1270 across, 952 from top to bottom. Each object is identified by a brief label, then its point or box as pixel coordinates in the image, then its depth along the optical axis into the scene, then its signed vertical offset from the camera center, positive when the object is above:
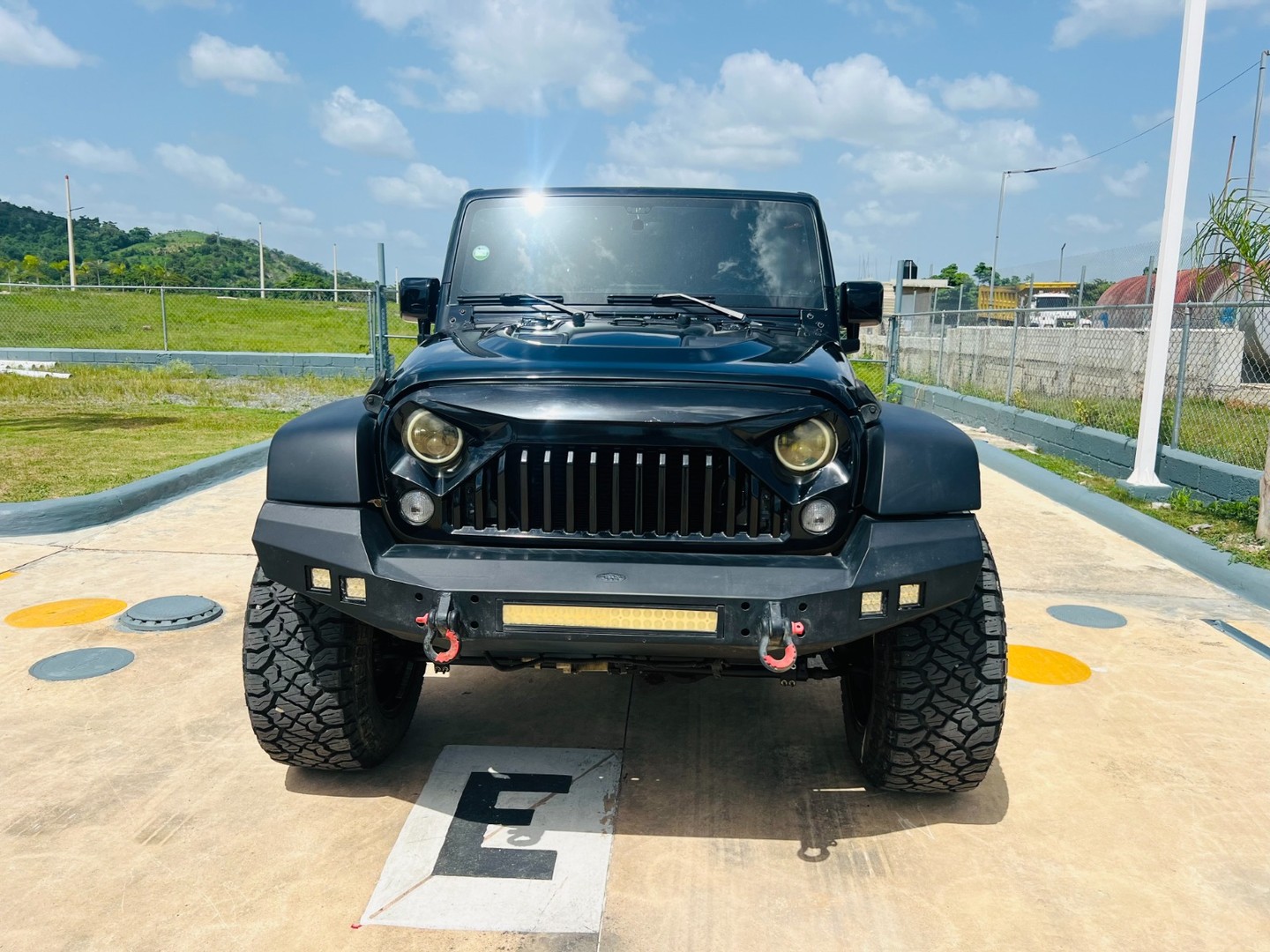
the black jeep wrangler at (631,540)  2.51 -0.58
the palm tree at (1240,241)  6.71 +0.67
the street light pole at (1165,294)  7.75 +0.34
